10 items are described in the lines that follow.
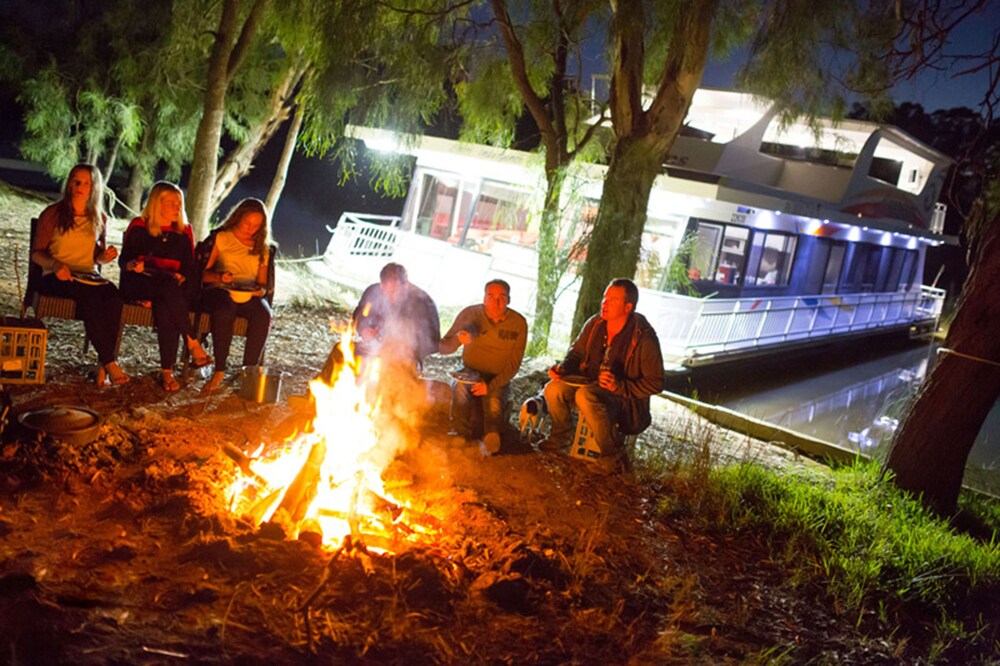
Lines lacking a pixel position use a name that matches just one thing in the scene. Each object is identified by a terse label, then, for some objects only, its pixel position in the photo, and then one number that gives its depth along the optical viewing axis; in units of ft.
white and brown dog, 19.27
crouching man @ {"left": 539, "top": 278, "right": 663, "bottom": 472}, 18.57
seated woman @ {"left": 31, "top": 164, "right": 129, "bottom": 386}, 18.67
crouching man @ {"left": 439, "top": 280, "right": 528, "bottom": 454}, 19.35
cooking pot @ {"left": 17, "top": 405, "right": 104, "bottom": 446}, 13.88
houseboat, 42.27
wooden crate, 16.99
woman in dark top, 19.22
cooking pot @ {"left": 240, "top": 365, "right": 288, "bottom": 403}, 19.31
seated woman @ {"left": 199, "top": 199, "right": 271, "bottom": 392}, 20.04
